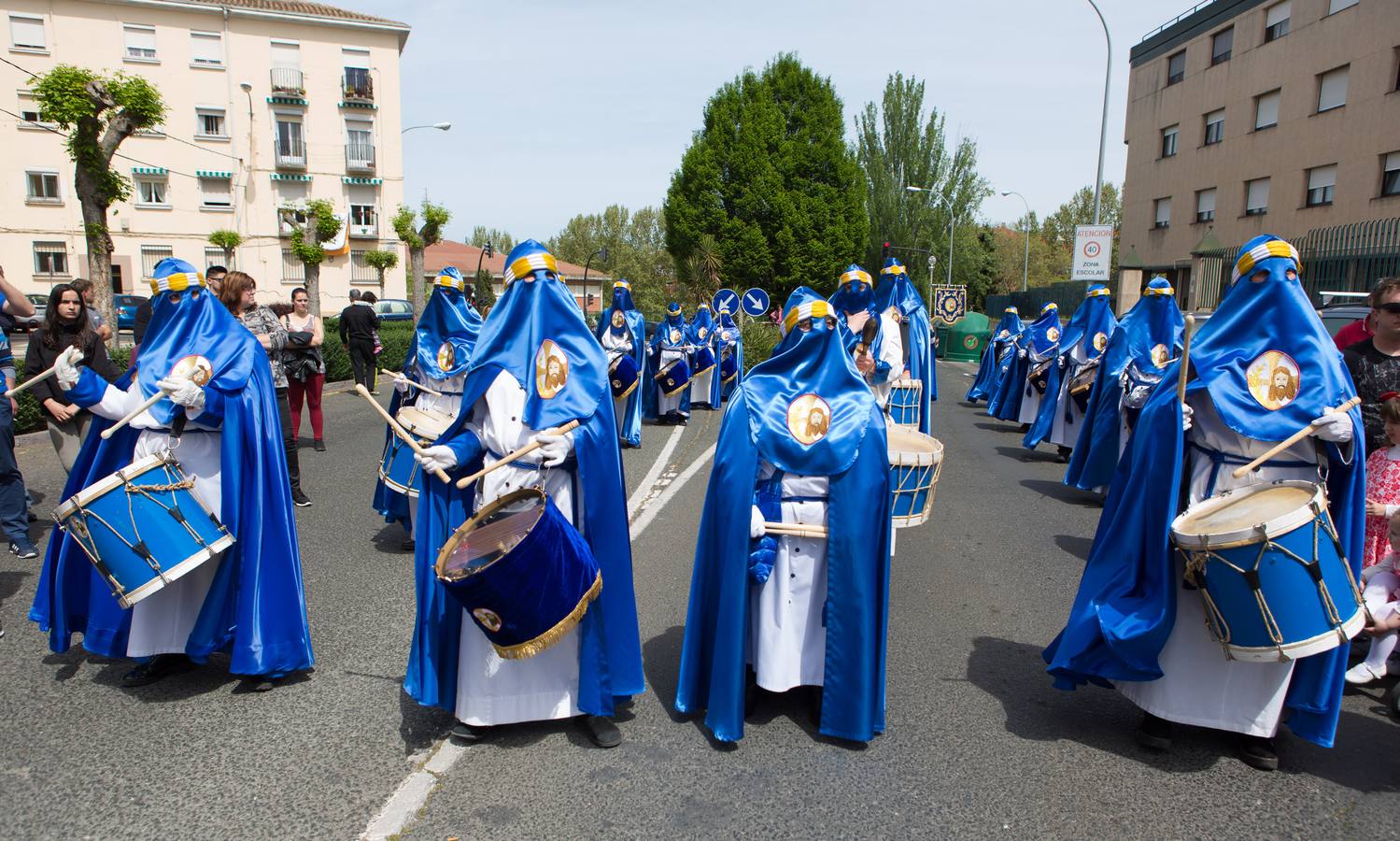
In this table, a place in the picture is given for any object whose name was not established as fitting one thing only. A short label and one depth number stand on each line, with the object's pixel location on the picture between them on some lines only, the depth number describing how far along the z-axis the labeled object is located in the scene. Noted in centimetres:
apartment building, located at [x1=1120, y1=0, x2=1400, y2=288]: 2436
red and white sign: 2095
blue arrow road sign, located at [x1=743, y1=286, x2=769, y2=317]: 2236
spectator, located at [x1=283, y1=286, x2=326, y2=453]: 941
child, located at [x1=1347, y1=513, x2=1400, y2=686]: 436
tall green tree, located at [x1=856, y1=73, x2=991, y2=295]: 5272
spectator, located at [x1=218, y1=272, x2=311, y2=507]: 798
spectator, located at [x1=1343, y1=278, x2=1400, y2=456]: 487
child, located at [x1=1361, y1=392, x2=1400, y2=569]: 469
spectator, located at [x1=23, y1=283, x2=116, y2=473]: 679
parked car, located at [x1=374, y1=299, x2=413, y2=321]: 3702
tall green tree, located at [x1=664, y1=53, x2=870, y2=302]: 4269
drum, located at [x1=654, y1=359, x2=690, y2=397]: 1531
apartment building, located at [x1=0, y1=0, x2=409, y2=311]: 3931
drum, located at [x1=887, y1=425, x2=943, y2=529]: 500
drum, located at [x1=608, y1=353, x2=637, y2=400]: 1192
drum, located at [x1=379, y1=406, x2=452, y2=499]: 611
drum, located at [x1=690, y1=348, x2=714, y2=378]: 1681
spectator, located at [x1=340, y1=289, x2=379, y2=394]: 1280
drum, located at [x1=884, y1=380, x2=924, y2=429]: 861
